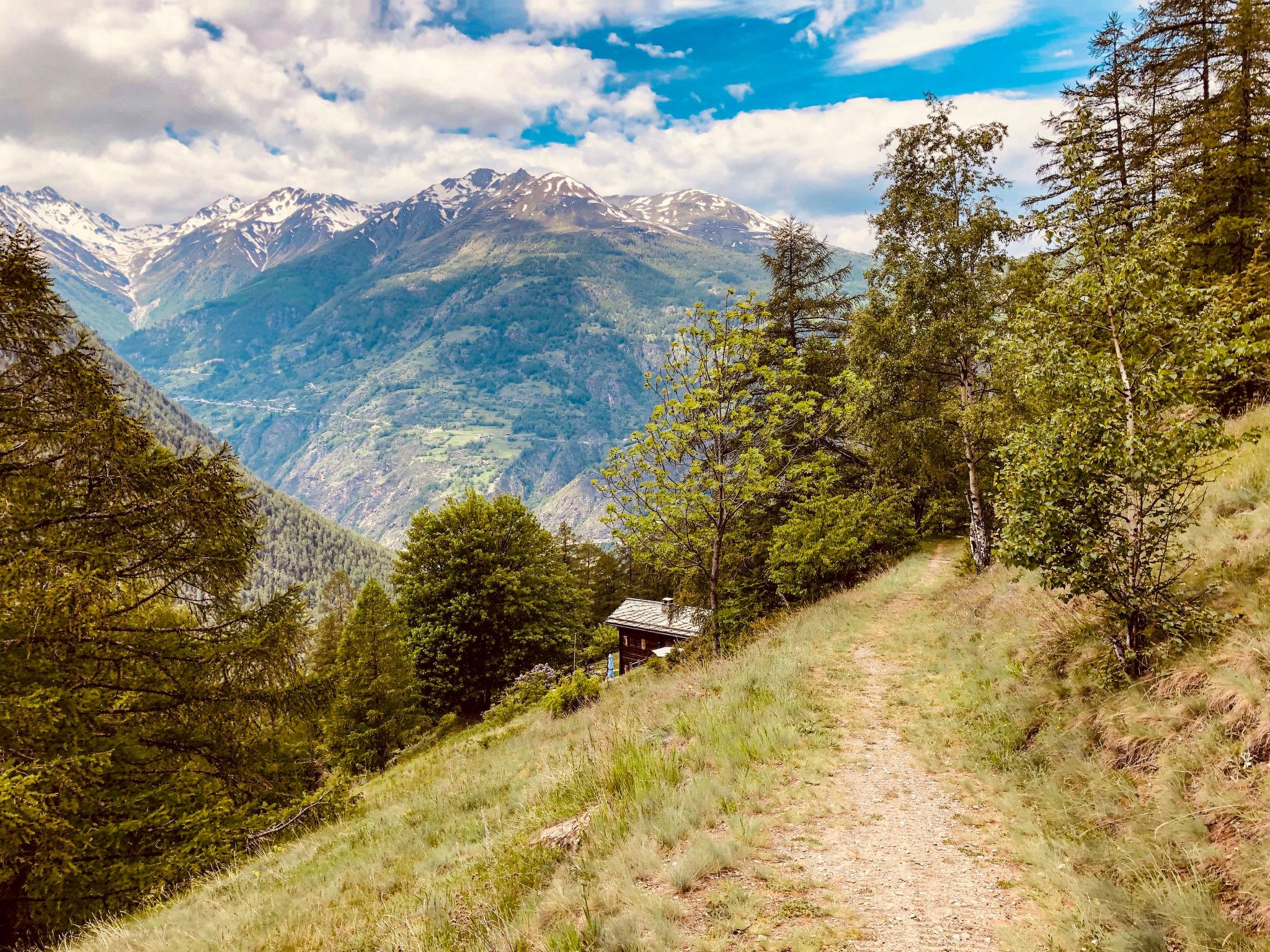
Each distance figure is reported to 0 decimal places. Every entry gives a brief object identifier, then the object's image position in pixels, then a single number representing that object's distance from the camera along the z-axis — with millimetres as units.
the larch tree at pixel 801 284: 24578
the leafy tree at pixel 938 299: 16219
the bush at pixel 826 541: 18297
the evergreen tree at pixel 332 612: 44938
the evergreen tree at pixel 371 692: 29906
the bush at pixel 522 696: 24688
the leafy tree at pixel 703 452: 13180
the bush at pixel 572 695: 18172
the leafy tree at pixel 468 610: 36000
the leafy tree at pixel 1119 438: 6277
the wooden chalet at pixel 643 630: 34031
